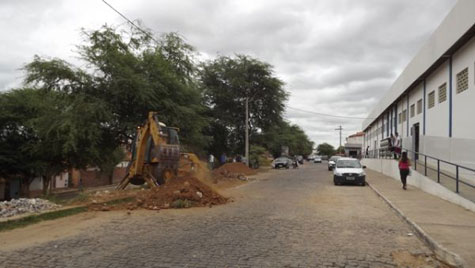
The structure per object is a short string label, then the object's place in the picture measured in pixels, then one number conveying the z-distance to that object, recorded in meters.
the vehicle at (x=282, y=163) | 57.38
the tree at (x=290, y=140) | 48.81
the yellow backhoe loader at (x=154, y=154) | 16.61
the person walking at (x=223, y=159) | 48.79
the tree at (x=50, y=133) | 22.91
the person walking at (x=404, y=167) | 20.02
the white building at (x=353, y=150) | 77.94
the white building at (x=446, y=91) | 17.78
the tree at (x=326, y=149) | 175.91
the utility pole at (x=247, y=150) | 43.22
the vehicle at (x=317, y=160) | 100.31
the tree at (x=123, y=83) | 23.61
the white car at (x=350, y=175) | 24.86
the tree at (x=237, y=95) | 46.28
